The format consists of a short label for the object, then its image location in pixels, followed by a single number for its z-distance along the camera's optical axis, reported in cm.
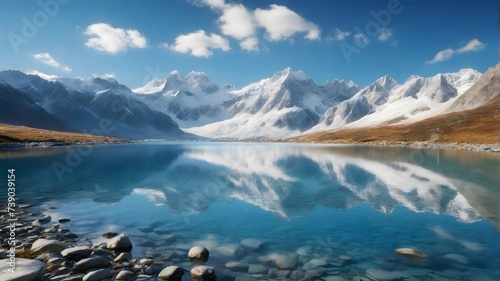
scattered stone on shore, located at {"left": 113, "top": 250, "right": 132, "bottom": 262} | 1480
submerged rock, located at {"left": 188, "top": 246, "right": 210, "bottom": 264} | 1527
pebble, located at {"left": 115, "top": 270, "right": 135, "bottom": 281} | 1295
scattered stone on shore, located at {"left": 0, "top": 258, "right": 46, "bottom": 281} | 1117
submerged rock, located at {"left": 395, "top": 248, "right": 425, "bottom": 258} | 1598
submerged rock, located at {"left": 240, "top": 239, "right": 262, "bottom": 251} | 1733
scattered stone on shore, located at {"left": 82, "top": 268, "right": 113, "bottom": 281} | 1263
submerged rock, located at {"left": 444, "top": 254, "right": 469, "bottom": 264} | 1534
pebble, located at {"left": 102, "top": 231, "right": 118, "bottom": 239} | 1880
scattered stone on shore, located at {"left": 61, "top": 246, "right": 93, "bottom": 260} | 1473
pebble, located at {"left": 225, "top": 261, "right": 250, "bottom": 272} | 1442
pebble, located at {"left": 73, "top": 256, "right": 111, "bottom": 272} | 1364
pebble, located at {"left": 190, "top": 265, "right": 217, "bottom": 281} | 1330
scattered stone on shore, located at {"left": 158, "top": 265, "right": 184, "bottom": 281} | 1320
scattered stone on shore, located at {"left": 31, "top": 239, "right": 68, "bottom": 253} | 1518
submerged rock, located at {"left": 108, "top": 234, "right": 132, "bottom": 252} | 1633
